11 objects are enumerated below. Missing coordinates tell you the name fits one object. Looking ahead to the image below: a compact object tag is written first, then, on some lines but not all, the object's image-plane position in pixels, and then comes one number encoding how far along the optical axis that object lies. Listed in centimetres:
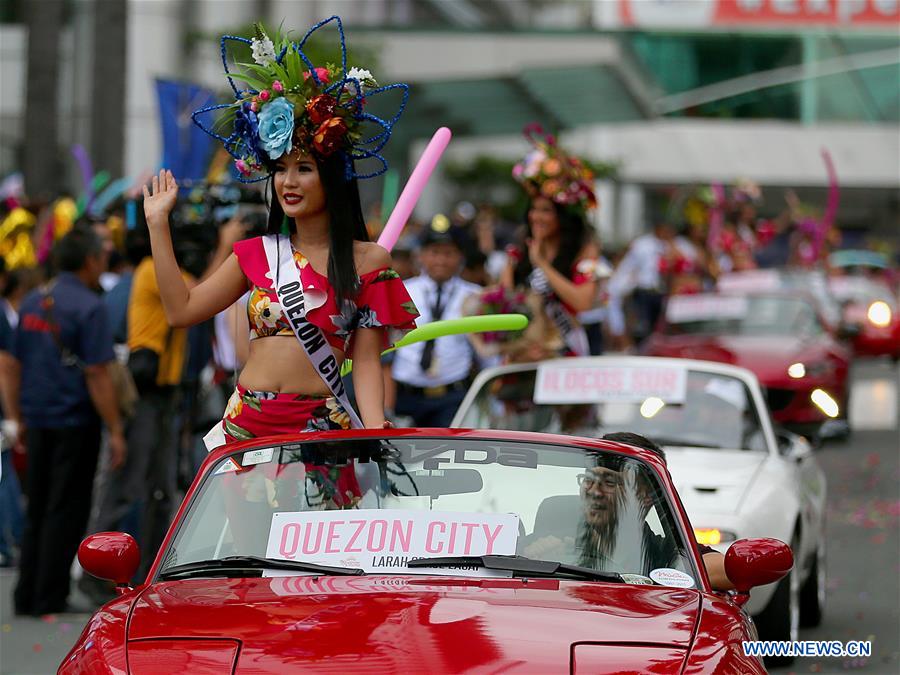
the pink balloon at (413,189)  1412
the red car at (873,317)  4931
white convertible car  1695
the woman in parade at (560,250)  2025
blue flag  2430
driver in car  996
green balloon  1444
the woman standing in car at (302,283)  1201
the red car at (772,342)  3094
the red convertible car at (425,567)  843
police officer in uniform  2239
